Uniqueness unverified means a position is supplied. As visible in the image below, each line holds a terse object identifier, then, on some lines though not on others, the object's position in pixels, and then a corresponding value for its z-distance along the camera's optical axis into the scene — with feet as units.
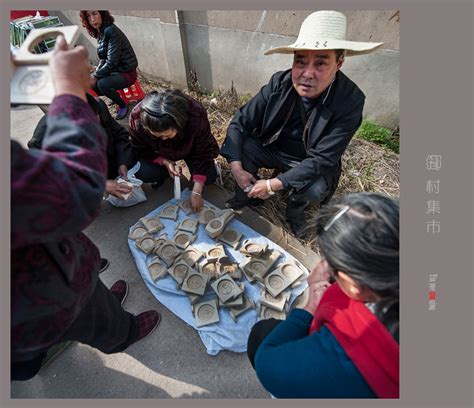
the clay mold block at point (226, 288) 6.63
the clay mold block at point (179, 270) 7.07
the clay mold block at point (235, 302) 6.63
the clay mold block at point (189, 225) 8.00
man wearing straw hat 5.99
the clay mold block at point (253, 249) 7.32
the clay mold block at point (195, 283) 6.70
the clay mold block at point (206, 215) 8.18
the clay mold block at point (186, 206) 8.55
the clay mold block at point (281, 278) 6.71
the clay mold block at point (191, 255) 7.39
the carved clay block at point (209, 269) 7.15
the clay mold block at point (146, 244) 7.58
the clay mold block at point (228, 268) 7.07
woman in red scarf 3.10
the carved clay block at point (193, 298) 6.68
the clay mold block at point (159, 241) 7.57
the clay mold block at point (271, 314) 6.60
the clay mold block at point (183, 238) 7.73
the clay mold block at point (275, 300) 6.51
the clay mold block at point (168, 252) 7.34
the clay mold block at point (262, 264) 7.02
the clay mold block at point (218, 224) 7.62
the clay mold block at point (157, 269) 7.18
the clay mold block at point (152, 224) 8.04
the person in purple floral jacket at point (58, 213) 2.38
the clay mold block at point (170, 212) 8.42
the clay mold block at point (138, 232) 7.92
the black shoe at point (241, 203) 8.74
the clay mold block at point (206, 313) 6.49
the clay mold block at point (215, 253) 7.31
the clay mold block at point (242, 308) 6.61
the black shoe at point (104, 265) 7.58
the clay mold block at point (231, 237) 7.78
